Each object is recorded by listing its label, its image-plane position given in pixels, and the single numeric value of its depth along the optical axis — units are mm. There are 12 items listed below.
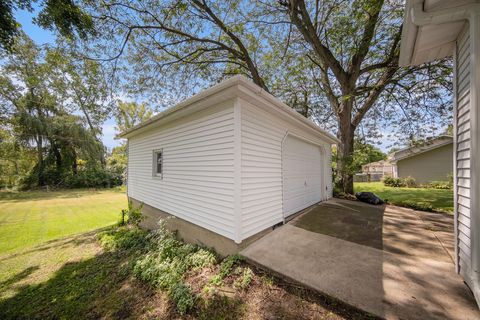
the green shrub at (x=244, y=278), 2828
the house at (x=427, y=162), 14335
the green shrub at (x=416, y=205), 6626
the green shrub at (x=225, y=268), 3004
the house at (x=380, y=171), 22692
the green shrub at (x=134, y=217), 6164
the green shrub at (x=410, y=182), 14755
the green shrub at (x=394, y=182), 15164
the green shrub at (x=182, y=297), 2659
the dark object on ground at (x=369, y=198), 7414
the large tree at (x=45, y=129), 17484
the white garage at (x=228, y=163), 3484
